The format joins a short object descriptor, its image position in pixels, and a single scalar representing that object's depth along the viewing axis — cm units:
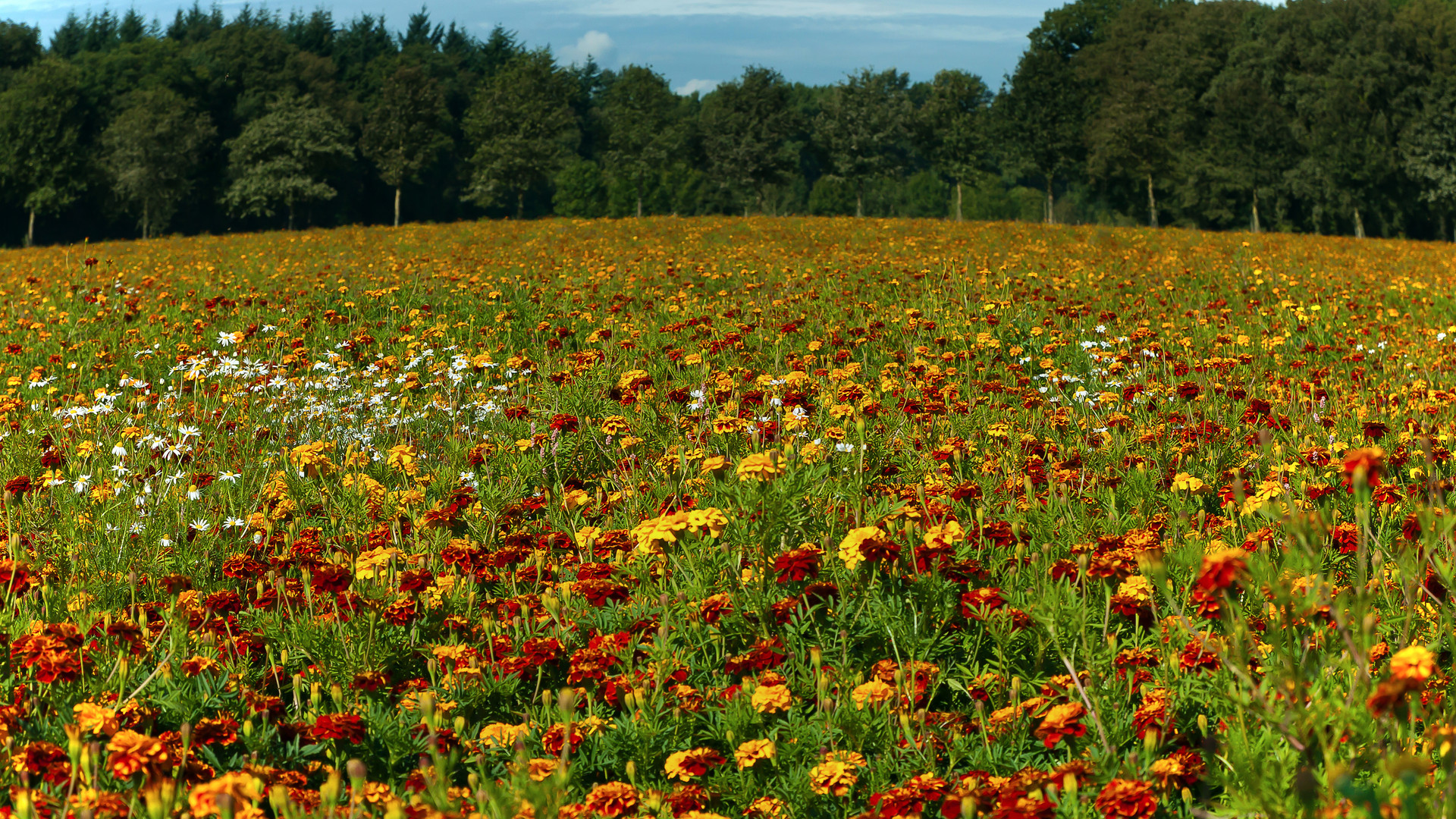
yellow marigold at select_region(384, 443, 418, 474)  865
